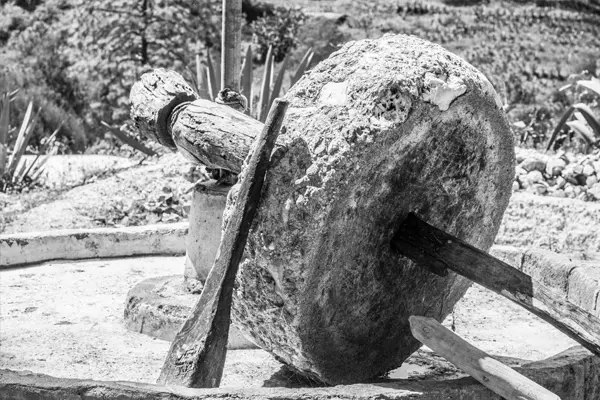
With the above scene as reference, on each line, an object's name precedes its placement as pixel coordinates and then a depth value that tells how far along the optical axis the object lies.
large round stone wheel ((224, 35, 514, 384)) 2.84
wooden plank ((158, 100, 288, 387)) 2.87
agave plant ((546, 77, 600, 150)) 7.59
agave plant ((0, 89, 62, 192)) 7.77
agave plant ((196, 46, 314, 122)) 7.41
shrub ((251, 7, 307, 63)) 16.23
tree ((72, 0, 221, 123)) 12.52
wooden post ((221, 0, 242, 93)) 4.62
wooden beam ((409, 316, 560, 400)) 2.73
